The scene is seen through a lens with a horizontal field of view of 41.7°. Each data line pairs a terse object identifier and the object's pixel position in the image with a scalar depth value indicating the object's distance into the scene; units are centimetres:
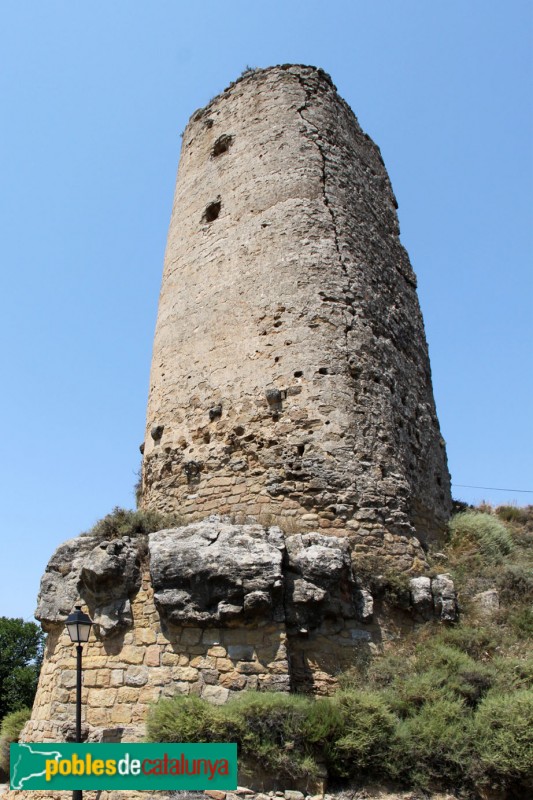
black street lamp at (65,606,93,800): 666
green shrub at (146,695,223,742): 593
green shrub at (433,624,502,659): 736
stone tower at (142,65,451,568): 848
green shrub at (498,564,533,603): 813
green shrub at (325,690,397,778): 600
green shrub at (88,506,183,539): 814
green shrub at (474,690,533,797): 576
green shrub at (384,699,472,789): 598
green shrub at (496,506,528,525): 1177
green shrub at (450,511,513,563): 943
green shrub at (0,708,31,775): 936
